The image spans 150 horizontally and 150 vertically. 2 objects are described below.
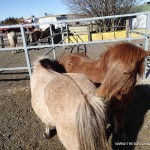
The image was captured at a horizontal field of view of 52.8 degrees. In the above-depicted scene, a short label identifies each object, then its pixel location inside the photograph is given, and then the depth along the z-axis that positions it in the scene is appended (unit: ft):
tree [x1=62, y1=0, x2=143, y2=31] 42.69
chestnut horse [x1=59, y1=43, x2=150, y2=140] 5.27
